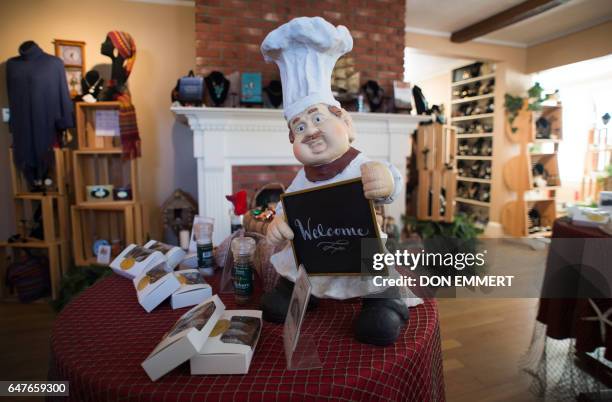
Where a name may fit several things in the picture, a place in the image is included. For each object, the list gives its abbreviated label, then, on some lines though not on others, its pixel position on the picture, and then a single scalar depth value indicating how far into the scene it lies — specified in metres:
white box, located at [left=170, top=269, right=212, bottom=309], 0.97
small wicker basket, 1.22
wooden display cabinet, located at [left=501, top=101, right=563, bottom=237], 4.35
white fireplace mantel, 2.54
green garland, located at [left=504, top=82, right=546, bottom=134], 4.14
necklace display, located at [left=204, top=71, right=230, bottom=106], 2.56
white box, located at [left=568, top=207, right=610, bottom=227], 1.78
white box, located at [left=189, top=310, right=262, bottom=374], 0.67
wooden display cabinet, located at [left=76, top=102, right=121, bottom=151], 2.73
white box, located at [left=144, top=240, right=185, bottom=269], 1.26
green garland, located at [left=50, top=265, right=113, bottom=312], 2.50
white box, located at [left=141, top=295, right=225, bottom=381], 0.65
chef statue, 0.82
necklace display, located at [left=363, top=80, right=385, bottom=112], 2.85
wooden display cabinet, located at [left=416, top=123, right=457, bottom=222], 3.75
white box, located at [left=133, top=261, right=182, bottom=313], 0.94
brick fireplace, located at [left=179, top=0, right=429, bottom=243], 2.59
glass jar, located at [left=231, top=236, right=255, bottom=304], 1.04
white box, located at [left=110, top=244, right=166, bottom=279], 1.14
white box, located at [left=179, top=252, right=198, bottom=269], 1.30
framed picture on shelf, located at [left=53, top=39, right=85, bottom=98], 2.88
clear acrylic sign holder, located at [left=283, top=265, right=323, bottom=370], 0.69
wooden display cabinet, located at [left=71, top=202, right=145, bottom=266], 2.81
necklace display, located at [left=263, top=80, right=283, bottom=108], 2.63
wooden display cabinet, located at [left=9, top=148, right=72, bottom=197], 2.71
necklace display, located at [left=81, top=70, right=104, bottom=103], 2.75
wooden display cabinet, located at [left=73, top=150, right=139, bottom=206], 2.81
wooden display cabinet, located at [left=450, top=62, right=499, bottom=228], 4.71
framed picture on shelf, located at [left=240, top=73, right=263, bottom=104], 2.59
